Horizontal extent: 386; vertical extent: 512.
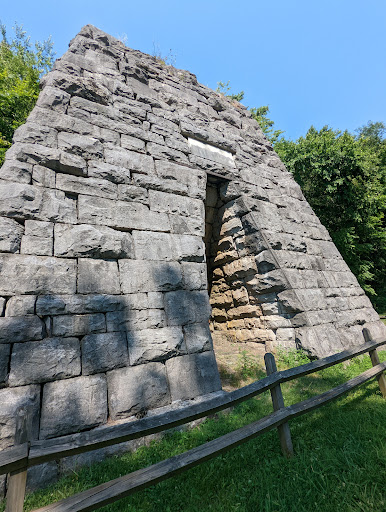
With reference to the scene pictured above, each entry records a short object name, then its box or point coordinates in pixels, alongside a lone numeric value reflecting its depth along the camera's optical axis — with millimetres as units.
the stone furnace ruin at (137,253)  2363
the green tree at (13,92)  6867
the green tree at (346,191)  10867
